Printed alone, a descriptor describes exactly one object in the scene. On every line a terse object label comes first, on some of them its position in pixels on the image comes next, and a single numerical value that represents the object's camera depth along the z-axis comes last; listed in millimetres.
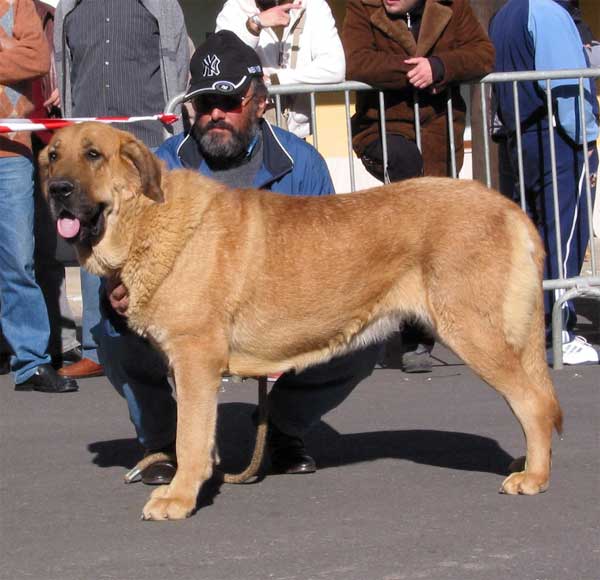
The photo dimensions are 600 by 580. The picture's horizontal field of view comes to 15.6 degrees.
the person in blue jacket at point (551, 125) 14020
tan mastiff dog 8746
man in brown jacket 13539
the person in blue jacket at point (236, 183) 9771
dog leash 9599
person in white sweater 13814
